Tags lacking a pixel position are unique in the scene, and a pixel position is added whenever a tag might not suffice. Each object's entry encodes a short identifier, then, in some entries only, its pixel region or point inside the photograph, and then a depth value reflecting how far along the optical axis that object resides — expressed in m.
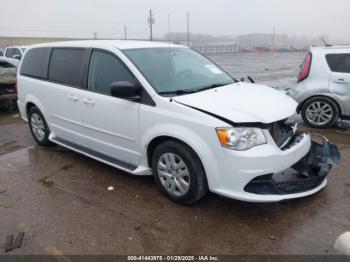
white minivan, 3.07
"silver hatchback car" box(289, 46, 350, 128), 6.12
